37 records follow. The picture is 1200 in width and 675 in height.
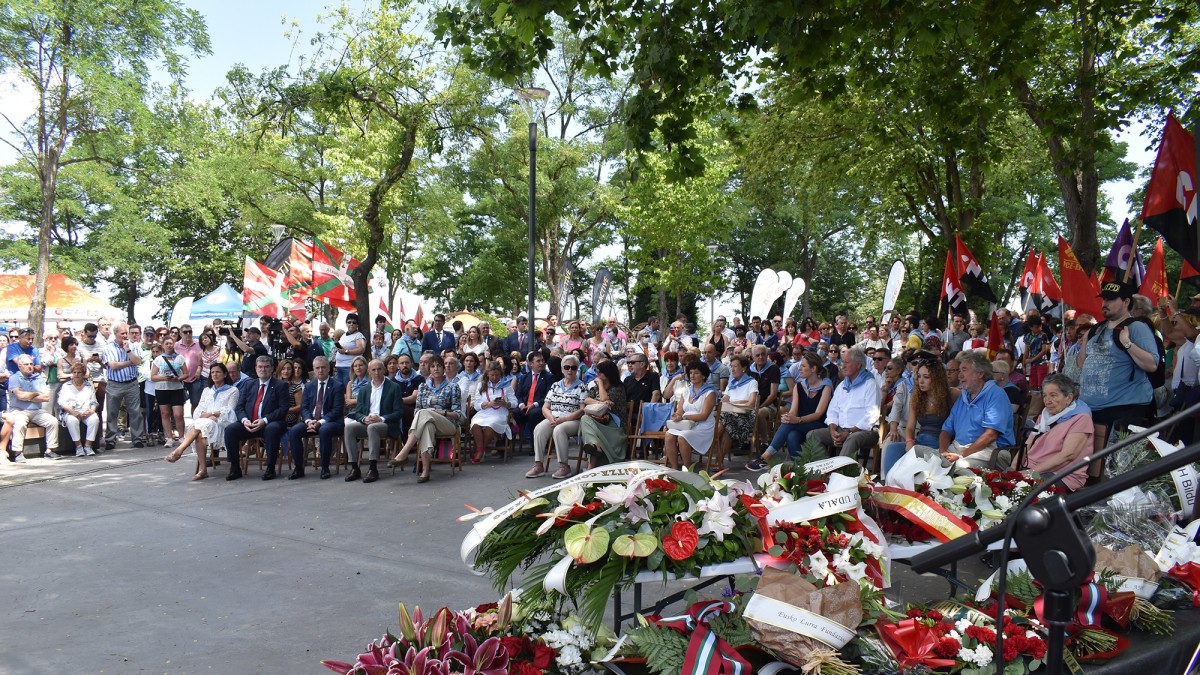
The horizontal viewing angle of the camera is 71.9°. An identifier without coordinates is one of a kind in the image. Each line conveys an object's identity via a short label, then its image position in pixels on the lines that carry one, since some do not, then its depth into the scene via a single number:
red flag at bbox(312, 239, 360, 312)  15.98
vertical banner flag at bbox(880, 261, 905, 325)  17.03
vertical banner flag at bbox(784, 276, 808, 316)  21.17
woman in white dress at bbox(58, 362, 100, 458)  12.05
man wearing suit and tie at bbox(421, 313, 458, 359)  14.15
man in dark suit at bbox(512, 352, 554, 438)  11.30
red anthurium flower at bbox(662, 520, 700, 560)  3.17
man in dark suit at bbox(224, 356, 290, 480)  9.92
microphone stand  1.55
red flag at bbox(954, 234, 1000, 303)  14.52
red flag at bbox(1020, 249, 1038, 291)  16.23
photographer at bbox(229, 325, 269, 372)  13.03
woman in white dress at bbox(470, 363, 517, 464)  10.77
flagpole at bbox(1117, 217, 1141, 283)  8.43
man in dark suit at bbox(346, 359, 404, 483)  9.70
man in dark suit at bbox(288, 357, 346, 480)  9.85
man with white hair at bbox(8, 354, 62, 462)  11.62
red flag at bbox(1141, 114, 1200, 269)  7.50
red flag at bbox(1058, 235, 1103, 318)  8.57
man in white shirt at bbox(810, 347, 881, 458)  8.38
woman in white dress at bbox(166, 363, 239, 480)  10.03
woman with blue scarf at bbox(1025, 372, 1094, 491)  5.57
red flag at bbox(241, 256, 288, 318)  16.70
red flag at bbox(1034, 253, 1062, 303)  14.78
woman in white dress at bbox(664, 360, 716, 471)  9.12
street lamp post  13.17
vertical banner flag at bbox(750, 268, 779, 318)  20.44
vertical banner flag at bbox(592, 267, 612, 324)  23.37
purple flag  10.96
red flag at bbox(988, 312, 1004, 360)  11.87
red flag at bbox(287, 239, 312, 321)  18.72
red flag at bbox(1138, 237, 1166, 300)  9.51
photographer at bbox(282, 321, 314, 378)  13.31
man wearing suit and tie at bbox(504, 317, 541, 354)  14.85
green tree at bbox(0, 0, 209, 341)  20.31
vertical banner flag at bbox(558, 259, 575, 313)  35.00
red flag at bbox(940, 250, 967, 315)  15.02
